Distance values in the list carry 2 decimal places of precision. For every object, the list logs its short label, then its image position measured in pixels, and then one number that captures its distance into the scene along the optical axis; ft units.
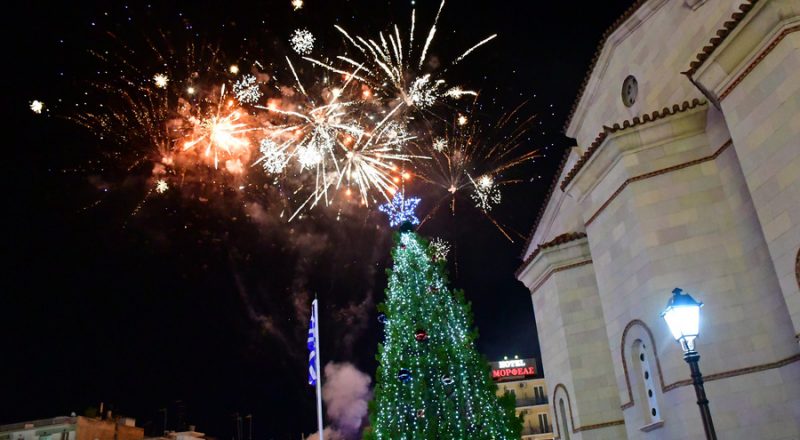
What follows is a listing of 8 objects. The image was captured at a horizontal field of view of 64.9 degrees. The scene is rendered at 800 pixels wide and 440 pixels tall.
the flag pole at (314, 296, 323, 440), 66.44
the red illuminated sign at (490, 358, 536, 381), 244.96
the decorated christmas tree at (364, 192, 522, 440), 50.52
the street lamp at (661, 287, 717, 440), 30.86
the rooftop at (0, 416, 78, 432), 173.17
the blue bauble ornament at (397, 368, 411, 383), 50.44
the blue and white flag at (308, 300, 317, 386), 69.79
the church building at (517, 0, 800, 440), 39.40
